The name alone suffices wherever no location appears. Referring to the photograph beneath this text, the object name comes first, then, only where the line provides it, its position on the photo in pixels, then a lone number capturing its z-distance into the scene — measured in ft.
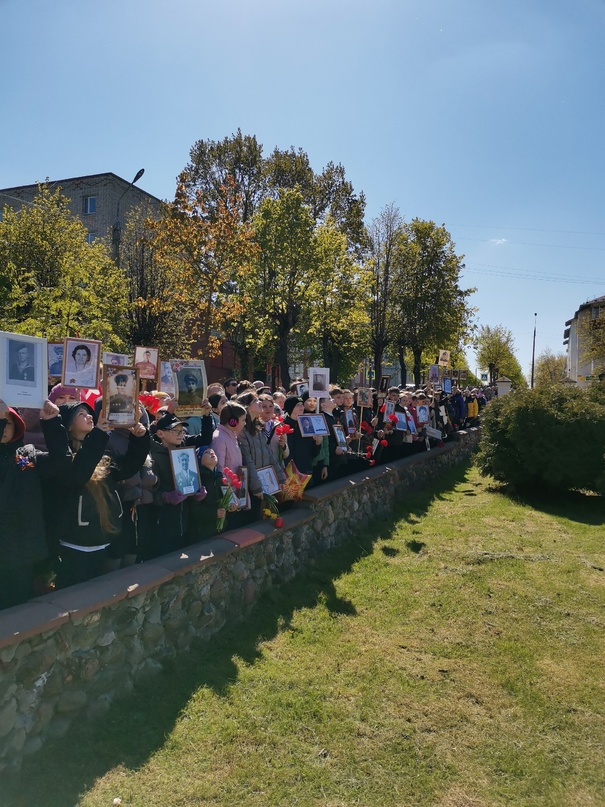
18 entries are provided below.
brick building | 113.91
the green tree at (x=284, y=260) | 61.00
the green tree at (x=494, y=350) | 167.73
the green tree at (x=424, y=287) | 83.82
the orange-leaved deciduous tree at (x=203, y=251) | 47.32
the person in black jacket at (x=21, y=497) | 11.00
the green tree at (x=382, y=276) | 81.66
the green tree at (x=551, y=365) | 217.17
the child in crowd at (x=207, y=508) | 16.97
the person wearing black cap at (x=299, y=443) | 23.67
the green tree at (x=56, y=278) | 46.57
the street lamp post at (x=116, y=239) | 60.44
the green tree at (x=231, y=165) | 89.30
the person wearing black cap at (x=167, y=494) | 15.33
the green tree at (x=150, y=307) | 64.34
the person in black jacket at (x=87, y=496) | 12.16
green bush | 33.63
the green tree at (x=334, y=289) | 65.26
